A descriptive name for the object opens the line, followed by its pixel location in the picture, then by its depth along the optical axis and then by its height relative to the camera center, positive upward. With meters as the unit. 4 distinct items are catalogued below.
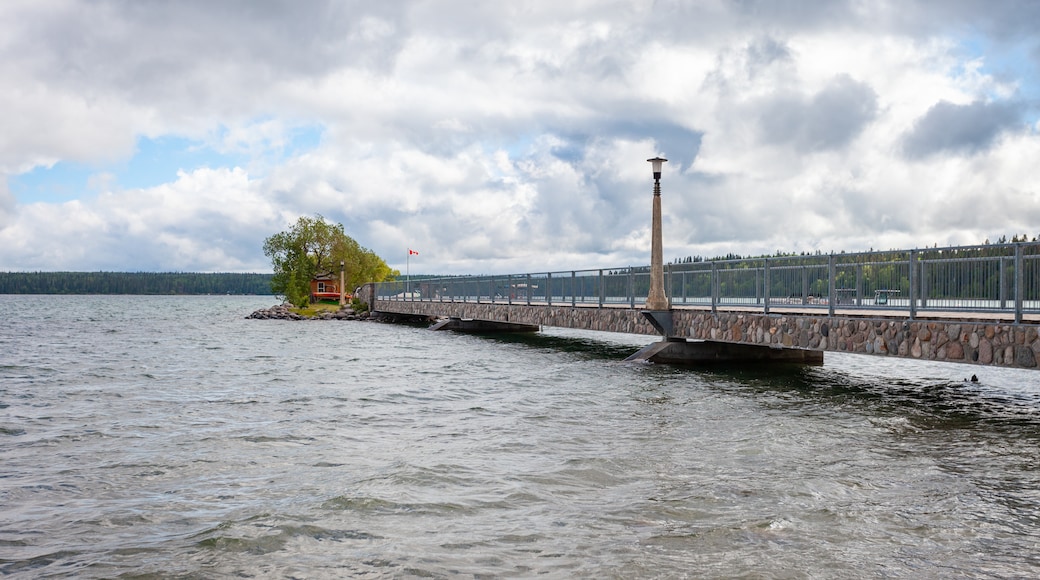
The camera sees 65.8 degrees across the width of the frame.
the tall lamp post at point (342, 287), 74.53 +0.69
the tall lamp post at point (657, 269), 22.86 +0.77
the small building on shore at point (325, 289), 86.75 +0.58
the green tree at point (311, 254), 84.06 +4.27
